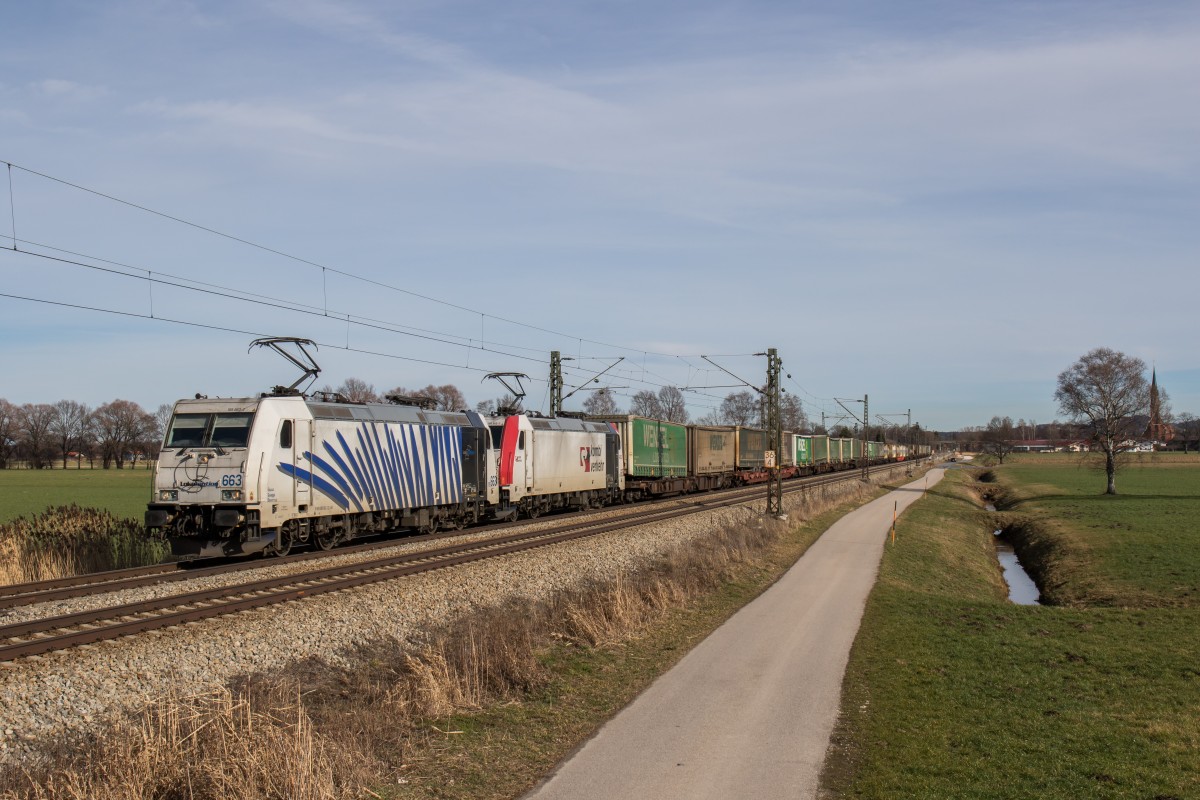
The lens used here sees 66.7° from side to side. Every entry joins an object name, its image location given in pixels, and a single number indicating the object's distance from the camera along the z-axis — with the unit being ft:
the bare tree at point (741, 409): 471.62
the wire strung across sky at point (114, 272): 52.29
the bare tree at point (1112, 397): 185.37
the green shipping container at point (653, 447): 135.44
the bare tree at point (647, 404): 401.70
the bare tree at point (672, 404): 429.09
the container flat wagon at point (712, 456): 161.38
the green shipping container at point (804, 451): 232.94
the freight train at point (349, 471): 64.03
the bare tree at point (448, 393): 380.29
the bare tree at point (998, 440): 478.47
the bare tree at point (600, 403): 358.64
